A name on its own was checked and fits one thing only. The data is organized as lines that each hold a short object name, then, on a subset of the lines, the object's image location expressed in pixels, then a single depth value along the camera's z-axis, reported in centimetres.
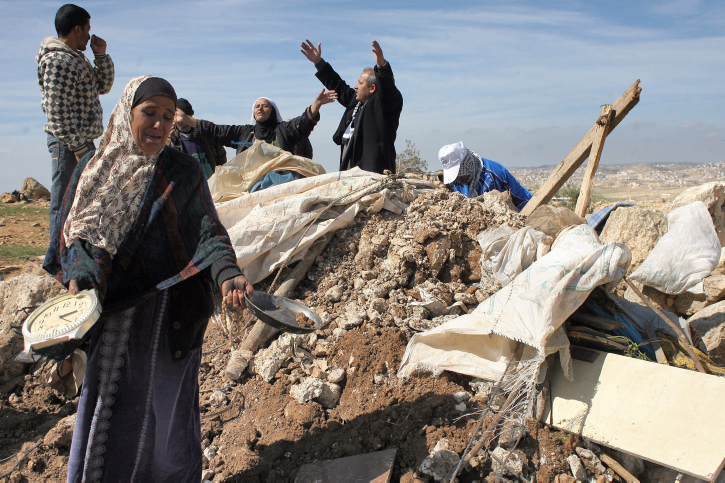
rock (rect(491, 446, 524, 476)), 224
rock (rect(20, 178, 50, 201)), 1409
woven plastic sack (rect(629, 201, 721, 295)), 342
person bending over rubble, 479
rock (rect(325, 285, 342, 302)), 348
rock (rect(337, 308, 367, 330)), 317
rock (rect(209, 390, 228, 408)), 286
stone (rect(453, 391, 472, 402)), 263
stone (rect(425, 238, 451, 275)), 351
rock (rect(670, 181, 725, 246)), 409
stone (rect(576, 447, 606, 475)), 230
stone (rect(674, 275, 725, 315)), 375
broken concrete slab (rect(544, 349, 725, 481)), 218
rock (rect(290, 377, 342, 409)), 271
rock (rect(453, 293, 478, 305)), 333
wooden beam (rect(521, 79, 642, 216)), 362
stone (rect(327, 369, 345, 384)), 284
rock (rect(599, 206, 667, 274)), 392
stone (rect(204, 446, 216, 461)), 253
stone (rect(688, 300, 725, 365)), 342
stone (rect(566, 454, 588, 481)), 225
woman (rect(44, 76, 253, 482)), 181
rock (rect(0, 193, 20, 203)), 1336
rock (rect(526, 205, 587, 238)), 317
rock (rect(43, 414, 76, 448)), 263
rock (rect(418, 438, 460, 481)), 223
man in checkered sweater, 327
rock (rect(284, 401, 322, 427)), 262
